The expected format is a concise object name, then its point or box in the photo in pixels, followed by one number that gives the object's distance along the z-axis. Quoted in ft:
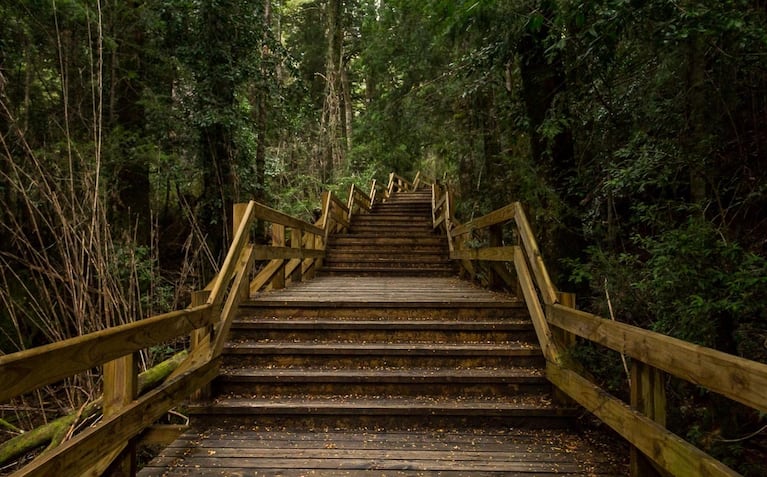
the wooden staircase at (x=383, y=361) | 10.00
